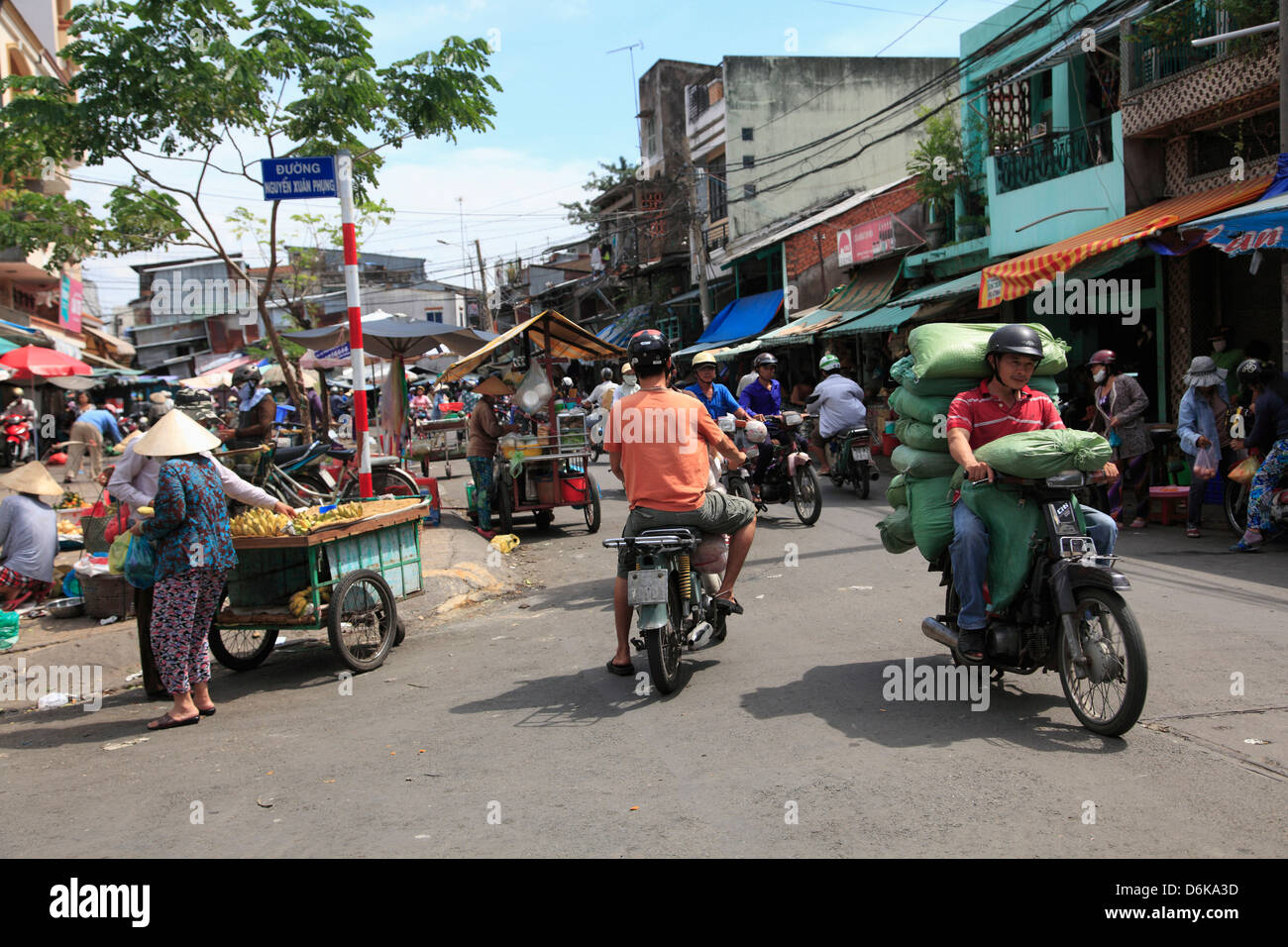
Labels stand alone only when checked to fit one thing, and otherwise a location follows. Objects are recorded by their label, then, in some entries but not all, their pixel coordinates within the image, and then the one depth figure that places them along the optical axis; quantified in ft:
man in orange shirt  18.42
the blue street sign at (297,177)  28.43
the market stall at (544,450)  38.88
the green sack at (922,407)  17.83
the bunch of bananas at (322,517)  22.04
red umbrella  59.06
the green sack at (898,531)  18.19
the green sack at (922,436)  17.54
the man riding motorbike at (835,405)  42.45
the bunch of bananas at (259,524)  21.72
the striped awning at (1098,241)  38.50
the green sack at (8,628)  24.50
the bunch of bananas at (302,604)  21.17
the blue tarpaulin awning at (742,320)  92.38
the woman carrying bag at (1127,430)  34.86
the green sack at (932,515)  17.10
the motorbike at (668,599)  17.01
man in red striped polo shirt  15.67
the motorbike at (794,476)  37.32
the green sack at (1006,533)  15.33
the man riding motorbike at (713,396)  29.96
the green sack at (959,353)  17.34
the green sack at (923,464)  17.43
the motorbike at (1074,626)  13.78
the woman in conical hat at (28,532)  27.50
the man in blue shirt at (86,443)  63.72
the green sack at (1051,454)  14.66
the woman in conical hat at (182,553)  18.85
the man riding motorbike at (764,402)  38.40
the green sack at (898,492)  19.00
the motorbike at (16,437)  80.02
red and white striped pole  28.78
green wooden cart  21.15
